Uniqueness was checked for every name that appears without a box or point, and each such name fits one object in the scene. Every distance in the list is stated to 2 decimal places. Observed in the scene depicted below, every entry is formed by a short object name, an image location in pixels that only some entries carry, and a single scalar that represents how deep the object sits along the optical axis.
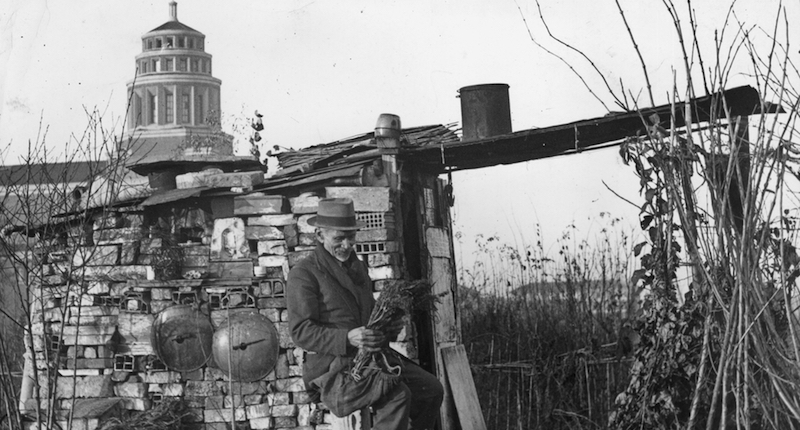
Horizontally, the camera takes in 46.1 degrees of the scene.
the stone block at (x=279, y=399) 8.62
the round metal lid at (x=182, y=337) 8.77
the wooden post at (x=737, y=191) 6.53
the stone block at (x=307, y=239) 8.61
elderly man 5.16
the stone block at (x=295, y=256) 8.61
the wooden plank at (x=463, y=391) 8.62
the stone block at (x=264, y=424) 8.62
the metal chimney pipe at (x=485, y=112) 8.80
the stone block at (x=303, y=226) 8.60
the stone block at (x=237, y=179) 8.80
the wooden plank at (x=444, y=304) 8.89
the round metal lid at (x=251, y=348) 8.55
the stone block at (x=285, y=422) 8.62
